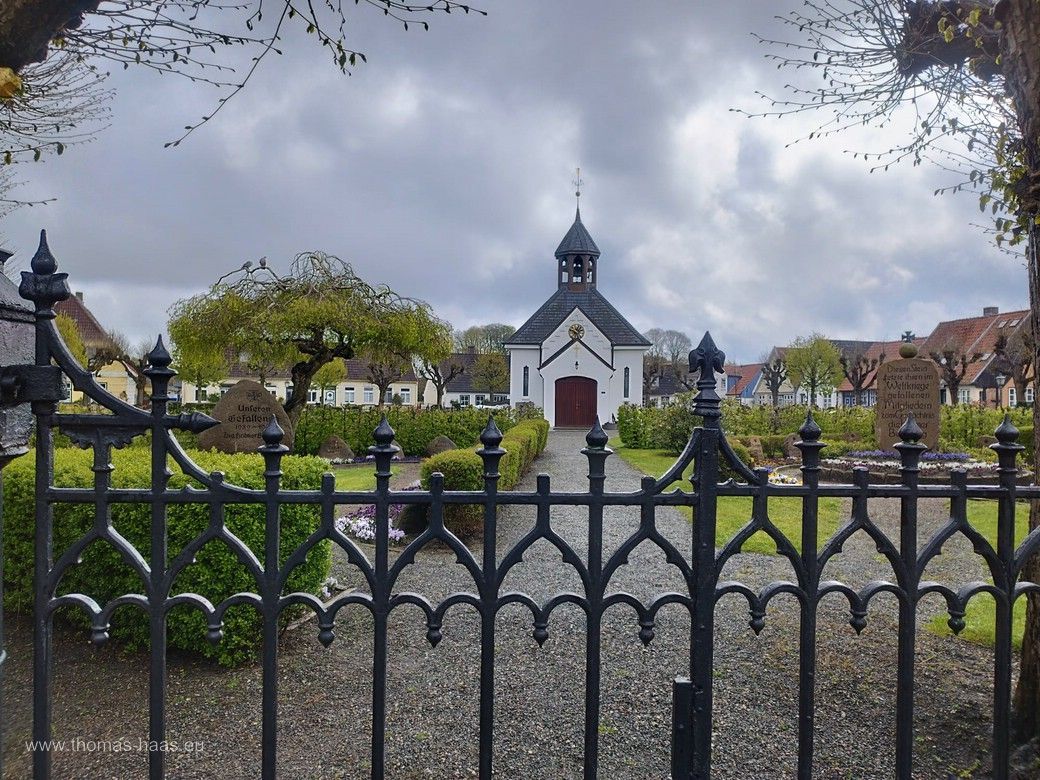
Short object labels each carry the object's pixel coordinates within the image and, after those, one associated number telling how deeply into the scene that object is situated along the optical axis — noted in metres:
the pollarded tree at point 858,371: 29.47
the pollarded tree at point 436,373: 35.93
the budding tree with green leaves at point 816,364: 41.06
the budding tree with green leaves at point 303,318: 13.55
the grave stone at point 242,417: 9.88
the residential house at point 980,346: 39.50
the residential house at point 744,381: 67.38
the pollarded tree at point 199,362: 14.41
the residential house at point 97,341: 28.10
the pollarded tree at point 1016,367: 20.05
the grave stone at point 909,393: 12.52
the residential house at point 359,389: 52.91
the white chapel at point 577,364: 34.53
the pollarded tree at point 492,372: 43.91
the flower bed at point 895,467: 12.06
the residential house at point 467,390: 52.88
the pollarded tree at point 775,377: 33.13
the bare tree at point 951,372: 27.08
